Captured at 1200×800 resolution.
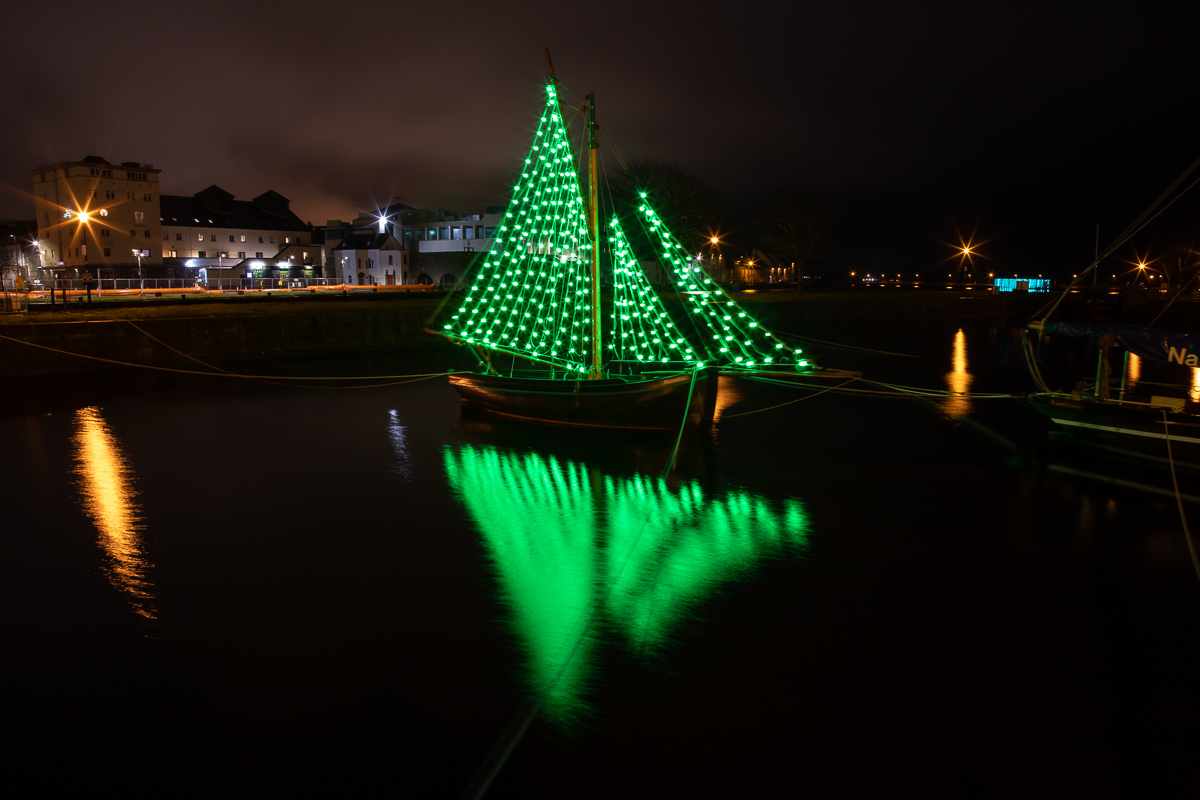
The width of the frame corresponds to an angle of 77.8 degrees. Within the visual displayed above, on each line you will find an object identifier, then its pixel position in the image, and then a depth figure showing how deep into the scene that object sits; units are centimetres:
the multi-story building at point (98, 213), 6156
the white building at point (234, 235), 6638
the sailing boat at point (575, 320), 1299
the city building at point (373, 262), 6406
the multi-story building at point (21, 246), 6128
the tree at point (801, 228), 5209
